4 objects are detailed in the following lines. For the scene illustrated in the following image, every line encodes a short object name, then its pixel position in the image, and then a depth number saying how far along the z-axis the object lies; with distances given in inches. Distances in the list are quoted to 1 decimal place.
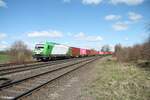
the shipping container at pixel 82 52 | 3004.2
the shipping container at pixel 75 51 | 2444.0
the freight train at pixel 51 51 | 1497.3
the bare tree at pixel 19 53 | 1538.6
